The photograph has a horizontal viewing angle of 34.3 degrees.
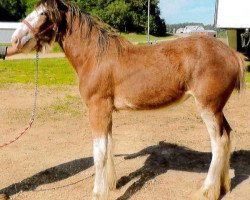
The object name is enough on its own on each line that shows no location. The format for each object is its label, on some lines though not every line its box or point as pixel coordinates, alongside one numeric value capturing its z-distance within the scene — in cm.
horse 450
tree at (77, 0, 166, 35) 7362
